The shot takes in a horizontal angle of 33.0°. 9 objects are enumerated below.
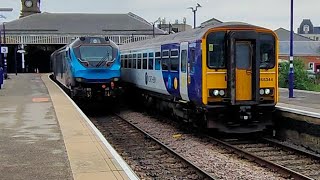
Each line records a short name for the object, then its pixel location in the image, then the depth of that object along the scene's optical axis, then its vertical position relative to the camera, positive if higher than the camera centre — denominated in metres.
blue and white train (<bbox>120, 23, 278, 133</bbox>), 14.19 -0.40
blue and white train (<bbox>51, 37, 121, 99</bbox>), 21.47 -0.23
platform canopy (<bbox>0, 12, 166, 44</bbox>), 72.00 +4.71
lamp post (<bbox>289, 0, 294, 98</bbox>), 24.02 -0.55
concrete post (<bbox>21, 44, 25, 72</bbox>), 74.15 +0.20
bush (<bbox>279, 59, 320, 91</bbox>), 38.91 -1.25
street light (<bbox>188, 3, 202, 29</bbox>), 43.92 +4.05
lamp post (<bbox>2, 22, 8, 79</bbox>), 67.14 +3.50
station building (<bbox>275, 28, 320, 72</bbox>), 82.06 +1.58
